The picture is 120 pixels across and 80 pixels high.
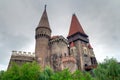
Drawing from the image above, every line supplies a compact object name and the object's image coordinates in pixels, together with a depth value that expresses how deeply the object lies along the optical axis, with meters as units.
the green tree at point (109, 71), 24.19
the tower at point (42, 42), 47.22
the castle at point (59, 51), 46.50
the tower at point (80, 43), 52.78
